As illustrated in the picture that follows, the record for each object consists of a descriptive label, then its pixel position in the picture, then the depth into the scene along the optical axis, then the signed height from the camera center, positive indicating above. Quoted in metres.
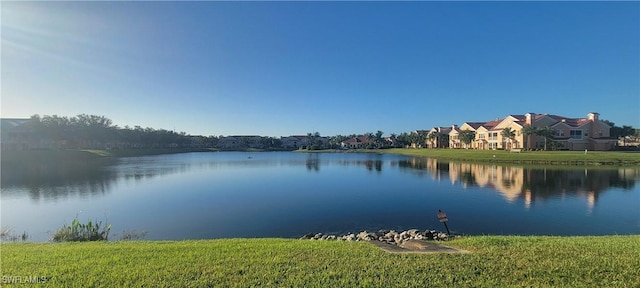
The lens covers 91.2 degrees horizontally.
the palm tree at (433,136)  90.50 +3.12
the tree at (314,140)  120.75 +2.74
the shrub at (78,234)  10.84 -3.12
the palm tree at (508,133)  60.69 +2.70
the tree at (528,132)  56.28 +2.69
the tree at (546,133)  54.94 +2.49
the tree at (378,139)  116.12 +2.87
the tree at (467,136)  72.88 +2.51
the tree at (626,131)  62.59 +3.23
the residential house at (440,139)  90.00 +2.23
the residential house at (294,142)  143.62 +2.12
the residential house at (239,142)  136.38 +1.90
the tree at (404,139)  103.34 +2.51
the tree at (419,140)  95.44 +2.09
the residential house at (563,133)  57.41 +2.67
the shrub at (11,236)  11.66 -3.47
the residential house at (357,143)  121.49 +1.44
